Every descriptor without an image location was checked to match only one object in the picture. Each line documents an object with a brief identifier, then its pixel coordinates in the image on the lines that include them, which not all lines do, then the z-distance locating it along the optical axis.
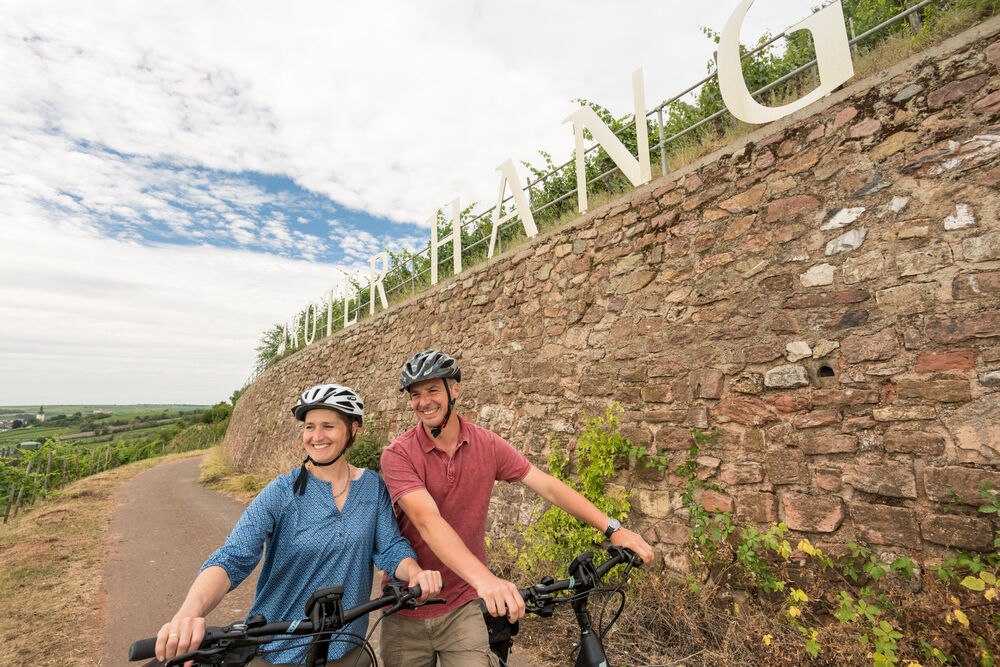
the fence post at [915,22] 3.88
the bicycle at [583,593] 1.91
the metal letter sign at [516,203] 7.03
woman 1.83
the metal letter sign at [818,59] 3.96
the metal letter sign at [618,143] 5.43
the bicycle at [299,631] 1.46
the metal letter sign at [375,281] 11.78
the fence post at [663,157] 5.23
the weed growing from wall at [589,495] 4.68
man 2.06
